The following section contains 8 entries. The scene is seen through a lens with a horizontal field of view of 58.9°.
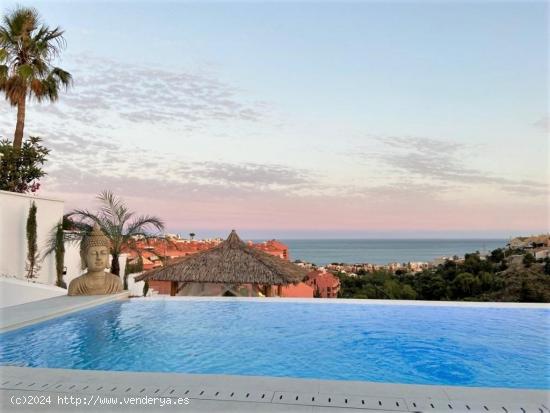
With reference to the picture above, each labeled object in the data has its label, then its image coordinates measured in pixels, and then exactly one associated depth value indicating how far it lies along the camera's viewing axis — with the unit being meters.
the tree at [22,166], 14.55
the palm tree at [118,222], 13.95
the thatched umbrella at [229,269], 12.30
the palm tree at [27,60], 16.41
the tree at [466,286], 18.39
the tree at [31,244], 12.52
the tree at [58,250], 13.41
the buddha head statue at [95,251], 10.64
